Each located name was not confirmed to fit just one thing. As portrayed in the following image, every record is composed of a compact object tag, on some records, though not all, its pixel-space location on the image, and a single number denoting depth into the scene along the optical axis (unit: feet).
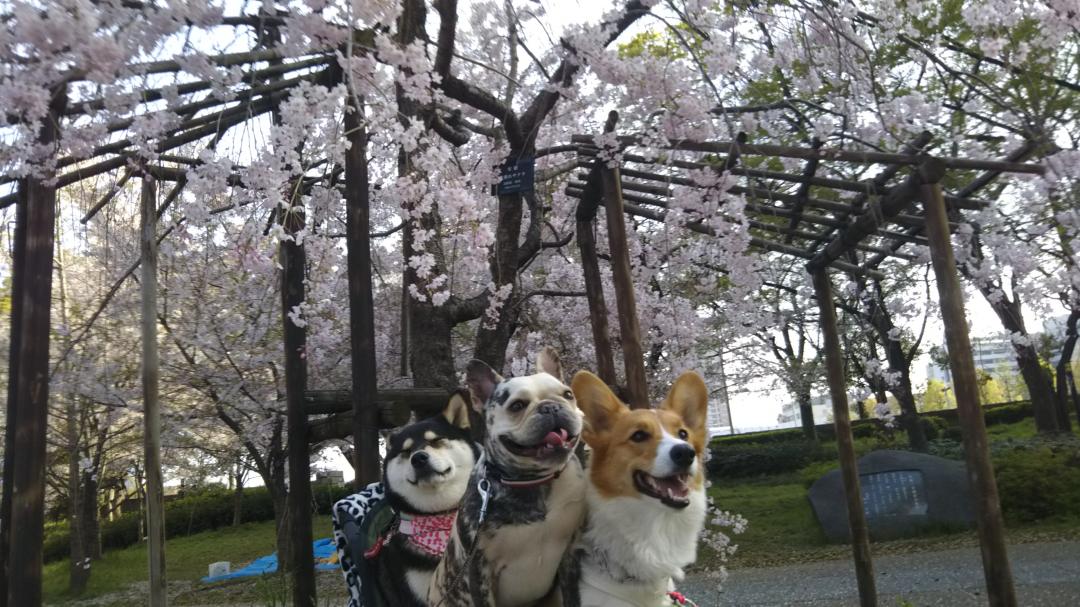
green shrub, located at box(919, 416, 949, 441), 70.49
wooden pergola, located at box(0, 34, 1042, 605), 15.08
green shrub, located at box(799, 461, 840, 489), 54.03
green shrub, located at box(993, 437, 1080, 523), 38.93
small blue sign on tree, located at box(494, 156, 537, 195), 18.88
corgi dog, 8.20
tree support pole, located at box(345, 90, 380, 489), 15.34
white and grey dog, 8.42
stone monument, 40.42
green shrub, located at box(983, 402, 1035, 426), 84.26
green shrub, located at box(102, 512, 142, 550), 75.72
